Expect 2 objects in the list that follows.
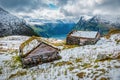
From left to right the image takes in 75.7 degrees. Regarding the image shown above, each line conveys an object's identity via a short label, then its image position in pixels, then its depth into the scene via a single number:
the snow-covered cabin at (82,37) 30.15
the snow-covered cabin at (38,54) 20.12
